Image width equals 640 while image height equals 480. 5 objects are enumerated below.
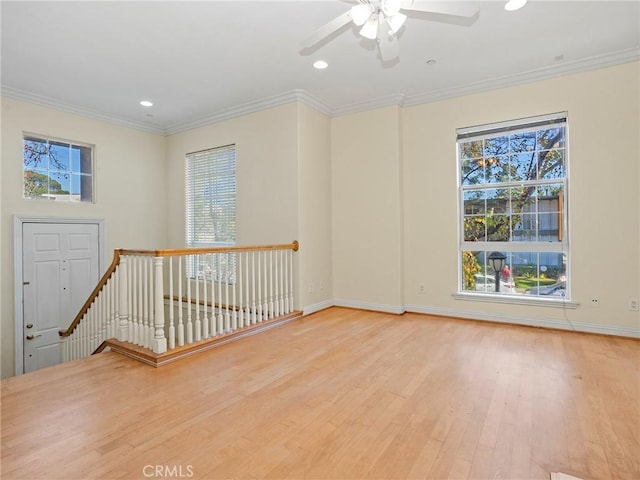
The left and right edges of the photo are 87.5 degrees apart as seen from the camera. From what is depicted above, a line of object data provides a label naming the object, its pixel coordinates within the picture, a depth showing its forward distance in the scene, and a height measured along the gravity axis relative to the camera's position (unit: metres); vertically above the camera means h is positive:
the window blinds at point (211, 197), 5.24 +0.75
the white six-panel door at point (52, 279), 4.48 -0.50
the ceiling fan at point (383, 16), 2.08 +1.50
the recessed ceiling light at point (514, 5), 2.71 +1.93
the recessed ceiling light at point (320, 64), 3.71 +1.99
